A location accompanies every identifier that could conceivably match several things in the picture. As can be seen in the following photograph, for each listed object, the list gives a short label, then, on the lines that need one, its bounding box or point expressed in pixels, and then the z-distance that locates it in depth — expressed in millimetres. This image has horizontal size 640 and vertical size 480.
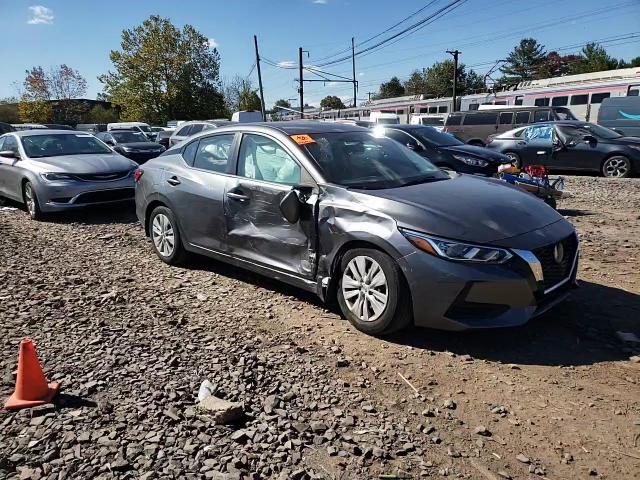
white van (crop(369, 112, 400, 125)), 28016
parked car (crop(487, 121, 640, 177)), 12555
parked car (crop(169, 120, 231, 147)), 15531
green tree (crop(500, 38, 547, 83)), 89625
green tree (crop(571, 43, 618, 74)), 71125
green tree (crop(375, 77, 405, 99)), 93250
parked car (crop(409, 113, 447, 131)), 29141
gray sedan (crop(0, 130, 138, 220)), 8398
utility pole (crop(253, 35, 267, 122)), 41969
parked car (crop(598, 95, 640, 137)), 18141
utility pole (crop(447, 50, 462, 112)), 34522
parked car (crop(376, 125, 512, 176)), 9055
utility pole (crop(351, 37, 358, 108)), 57588
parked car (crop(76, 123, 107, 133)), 40091
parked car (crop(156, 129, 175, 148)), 21344
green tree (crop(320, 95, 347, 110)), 102000
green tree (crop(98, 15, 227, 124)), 48500
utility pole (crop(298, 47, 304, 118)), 45000
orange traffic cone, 2971
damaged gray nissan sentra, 3449
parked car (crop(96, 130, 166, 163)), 15480
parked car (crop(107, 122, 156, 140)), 33438
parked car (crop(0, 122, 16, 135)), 25714
